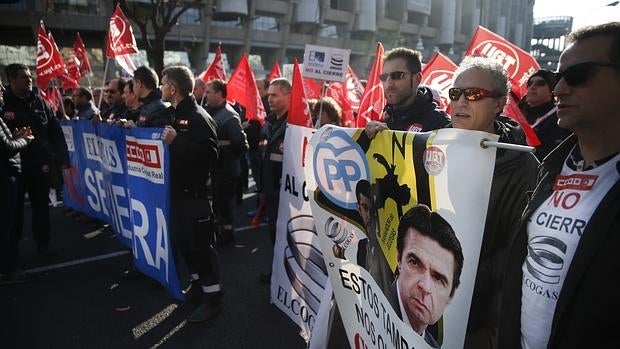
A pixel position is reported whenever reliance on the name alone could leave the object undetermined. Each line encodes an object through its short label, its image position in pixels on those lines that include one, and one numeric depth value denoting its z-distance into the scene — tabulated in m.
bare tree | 16.05
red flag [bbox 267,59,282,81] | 8.82
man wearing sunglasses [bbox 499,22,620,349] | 1.33
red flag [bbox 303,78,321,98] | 8.78
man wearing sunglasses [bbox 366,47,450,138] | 2.99
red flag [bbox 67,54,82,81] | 9.50
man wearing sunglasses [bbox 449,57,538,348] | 1.69
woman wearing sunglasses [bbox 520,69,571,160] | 4.14
